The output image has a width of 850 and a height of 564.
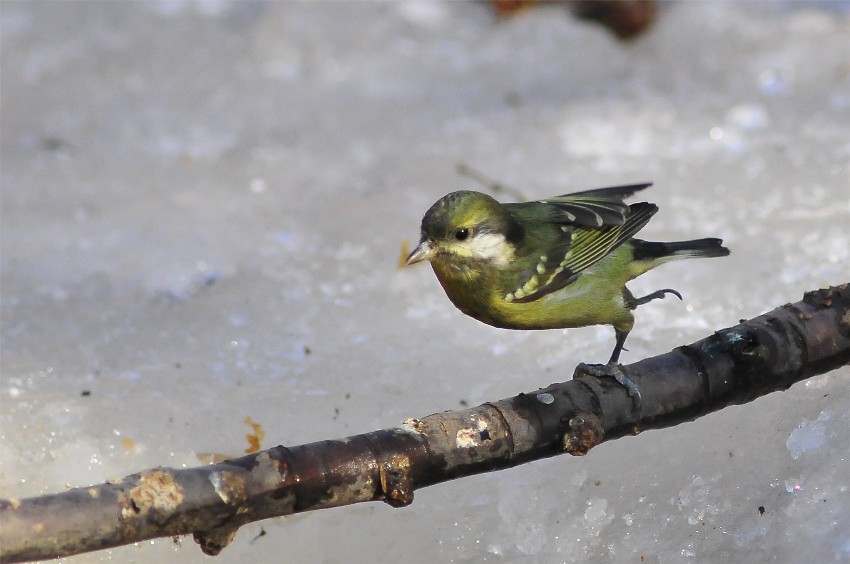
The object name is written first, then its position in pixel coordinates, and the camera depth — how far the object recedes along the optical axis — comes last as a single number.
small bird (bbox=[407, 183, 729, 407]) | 7.23
